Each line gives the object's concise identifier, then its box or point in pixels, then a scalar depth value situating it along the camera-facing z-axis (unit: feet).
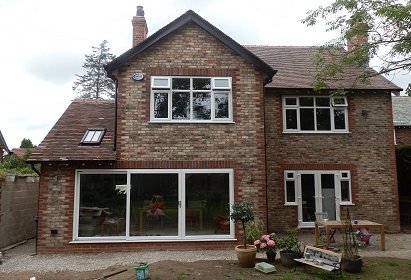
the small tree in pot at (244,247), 26.61
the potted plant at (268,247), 27.73
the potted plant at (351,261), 25.44
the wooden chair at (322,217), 37.68
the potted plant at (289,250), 26.91
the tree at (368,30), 29.72
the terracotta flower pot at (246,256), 26.57
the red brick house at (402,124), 60.34
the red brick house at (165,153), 32.55
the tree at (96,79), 135.44
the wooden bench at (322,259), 23.81
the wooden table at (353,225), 31.73
